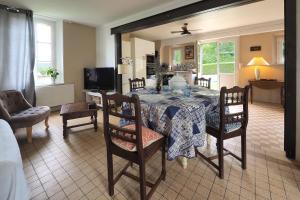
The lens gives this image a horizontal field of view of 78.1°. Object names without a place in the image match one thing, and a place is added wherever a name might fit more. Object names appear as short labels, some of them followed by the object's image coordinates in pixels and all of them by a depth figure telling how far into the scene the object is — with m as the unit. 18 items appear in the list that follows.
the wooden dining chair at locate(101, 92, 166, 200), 1.41
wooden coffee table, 3.12
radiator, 4.45
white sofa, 1.15
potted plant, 4.63
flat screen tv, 5.12
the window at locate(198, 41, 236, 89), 6.77
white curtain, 3.85
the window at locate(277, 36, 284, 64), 5.77
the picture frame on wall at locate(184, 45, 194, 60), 7.17
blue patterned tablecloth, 1.74
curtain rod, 3.79
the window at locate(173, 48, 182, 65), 7.58
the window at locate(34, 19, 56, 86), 4.65
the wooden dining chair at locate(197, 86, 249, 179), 1.82
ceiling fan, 4.97
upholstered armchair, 2.80
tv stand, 5.02
